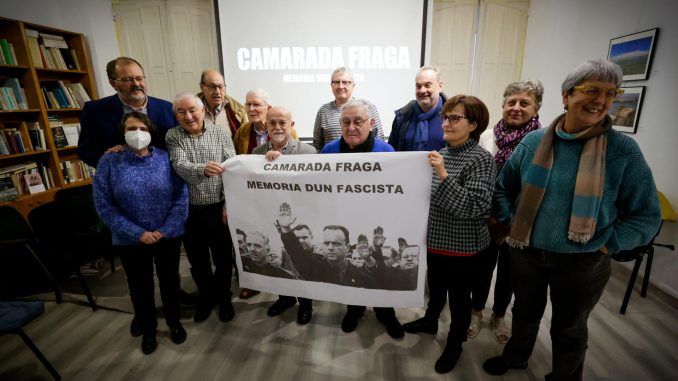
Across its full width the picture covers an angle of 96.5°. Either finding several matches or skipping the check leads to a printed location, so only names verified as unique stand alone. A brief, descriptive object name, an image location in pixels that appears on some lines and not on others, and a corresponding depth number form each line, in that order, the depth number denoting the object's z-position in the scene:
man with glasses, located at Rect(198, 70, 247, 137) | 2.66
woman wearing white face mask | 1.85
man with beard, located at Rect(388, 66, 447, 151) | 2.35
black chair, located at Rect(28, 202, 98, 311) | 2.53
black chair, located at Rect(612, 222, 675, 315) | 2.17
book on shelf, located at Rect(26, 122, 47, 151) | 3.58
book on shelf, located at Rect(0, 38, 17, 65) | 3.25
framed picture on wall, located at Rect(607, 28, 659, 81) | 2.75
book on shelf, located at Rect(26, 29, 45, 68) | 3.47
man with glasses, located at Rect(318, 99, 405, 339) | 1.83
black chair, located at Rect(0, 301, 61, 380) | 1.64
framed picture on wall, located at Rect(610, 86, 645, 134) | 2.87
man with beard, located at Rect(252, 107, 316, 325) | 2.02
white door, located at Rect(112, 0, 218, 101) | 4.57
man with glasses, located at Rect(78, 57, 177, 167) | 2.10
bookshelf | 3.34
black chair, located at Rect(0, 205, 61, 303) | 2.62
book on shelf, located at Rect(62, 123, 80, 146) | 3.90
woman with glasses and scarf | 1.23
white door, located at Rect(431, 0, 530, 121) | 4.64
